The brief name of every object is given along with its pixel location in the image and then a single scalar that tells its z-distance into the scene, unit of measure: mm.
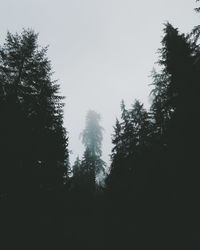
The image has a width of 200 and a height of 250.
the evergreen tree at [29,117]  12763
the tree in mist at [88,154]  33062
